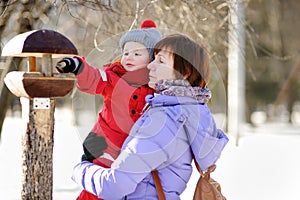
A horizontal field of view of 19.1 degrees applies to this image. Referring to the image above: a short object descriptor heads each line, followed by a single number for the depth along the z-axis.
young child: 3.77
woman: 3.16
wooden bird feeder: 4.31
